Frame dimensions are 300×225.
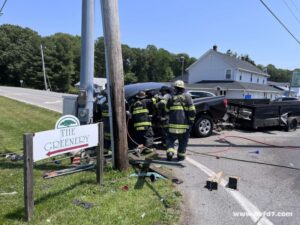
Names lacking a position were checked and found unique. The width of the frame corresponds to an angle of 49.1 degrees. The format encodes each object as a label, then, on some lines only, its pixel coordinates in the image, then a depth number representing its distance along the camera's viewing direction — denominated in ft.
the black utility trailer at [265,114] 41.37
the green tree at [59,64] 219.41
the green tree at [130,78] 288.41
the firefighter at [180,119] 24.72
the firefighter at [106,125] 26.99
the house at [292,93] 194.47
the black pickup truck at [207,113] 35.33
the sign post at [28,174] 13.85
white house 138.51
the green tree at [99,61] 273.54
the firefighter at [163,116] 28.14
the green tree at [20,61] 220.02
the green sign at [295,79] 104.22
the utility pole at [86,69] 27.35
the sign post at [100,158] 18.71
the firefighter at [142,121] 27.12
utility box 28.76
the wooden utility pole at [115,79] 20.48
